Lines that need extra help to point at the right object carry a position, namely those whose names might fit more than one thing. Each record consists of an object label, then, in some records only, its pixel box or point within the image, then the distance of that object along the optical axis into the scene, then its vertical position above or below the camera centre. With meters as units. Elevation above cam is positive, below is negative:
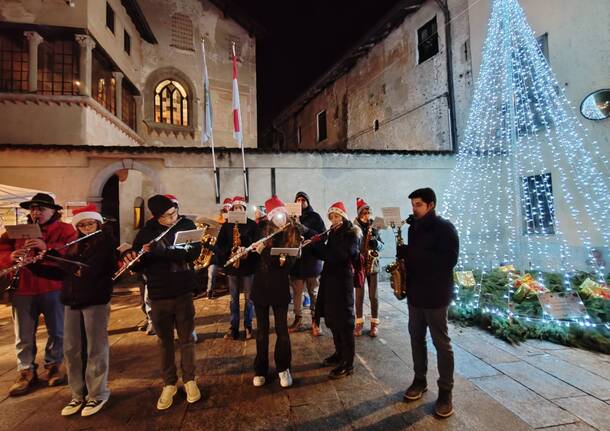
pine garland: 4.65 -1.70
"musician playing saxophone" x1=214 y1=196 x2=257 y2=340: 4.85 -0.49
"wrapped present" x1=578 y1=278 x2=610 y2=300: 5.54 -1.34
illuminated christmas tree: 8.05 +1.33
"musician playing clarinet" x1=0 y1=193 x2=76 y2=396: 3.62 -0.79
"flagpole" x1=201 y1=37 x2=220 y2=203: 9.68 +1.98
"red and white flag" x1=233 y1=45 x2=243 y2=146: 10.12 +3.52
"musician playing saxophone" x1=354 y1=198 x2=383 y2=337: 5.09 -0.64
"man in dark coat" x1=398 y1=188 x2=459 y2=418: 3.03 -0.65
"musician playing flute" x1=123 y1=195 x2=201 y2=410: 3.12 -0.59
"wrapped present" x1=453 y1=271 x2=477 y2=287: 6.47 -1.24
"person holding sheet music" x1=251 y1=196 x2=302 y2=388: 3.48 -0.80
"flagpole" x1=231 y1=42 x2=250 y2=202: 9.93 +1.68
